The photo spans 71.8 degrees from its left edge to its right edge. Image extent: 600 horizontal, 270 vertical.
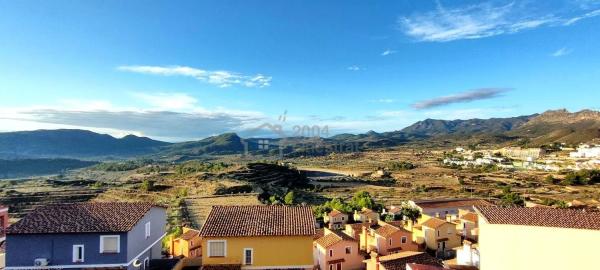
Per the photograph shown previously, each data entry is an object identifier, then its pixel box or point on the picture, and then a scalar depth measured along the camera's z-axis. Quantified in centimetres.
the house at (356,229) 3743
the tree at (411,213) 4831
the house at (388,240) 3253
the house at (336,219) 4491
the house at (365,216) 4612
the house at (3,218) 2438
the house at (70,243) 1709
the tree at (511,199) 5711
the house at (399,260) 2459
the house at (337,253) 2931
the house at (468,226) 3662
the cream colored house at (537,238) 1514
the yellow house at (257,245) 1842
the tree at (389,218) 4691
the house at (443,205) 5116
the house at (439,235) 3531
